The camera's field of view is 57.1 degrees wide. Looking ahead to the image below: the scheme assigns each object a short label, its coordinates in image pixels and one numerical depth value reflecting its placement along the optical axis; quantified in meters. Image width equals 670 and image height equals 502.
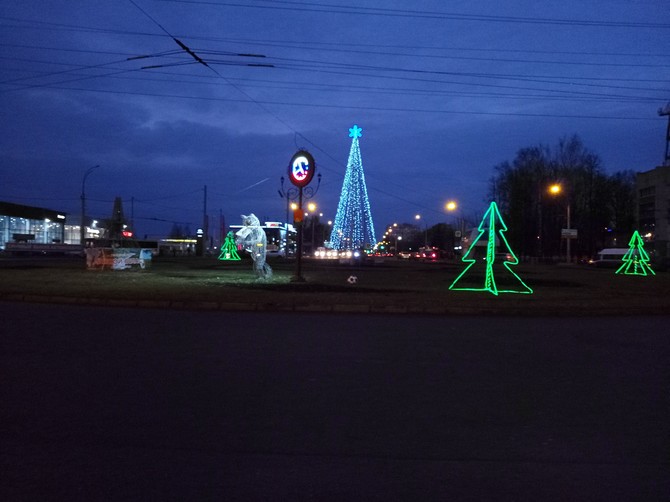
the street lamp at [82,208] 61.76
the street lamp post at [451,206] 50.38
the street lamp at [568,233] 55.43
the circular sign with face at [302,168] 24.77
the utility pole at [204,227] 79.26
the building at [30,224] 90.69
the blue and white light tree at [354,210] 54.69
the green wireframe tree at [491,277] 21.84
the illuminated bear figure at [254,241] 26.23
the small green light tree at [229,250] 65.06
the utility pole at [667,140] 76.80
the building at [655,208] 80.91
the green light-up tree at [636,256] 41.97
